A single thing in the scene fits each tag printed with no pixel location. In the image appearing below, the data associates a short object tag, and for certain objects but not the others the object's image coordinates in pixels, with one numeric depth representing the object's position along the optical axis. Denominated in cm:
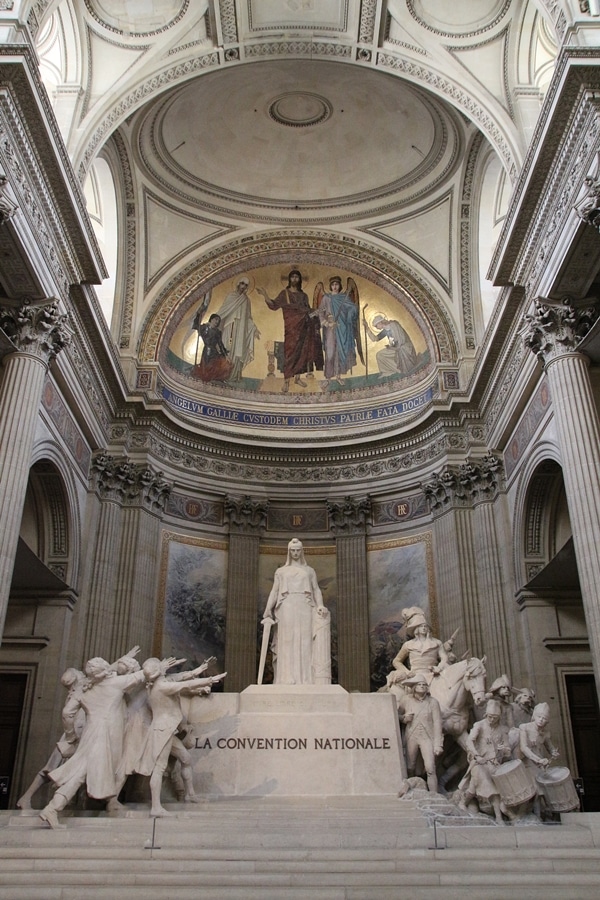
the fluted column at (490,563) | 1586
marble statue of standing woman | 1074
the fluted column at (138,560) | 1656
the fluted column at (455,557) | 1664
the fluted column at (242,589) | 1823
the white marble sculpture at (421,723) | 998
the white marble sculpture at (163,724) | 862
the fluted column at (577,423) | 1074
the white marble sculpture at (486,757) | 863
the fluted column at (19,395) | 1120
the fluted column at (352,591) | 1827
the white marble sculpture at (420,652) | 1105
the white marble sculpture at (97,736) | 828
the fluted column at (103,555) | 1600
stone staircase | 630
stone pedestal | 964
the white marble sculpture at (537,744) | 876
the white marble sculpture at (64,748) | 896
